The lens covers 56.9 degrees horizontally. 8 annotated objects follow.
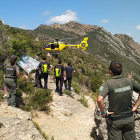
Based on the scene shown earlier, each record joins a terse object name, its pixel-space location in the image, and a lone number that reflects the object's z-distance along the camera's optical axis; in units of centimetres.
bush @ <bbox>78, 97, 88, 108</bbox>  700
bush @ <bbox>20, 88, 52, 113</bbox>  506
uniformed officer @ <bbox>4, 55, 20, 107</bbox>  409
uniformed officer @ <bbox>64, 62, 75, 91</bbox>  730
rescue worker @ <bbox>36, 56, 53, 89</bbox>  604
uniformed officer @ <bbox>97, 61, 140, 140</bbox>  220
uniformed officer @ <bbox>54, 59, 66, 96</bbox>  631
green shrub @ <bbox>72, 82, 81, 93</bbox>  855
